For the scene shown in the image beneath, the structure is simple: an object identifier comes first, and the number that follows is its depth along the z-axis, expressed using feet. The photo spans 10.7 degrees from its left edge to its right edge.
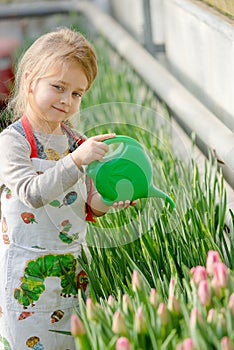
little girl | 8.26
